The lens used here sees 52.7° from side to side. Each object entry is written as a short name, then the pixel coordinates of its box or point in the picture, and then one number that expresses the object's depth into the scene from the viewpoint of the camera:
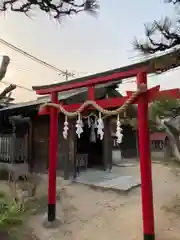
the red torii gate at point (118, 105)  2.93
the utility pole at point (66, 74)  20.01
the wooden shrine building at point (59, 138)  7.02
